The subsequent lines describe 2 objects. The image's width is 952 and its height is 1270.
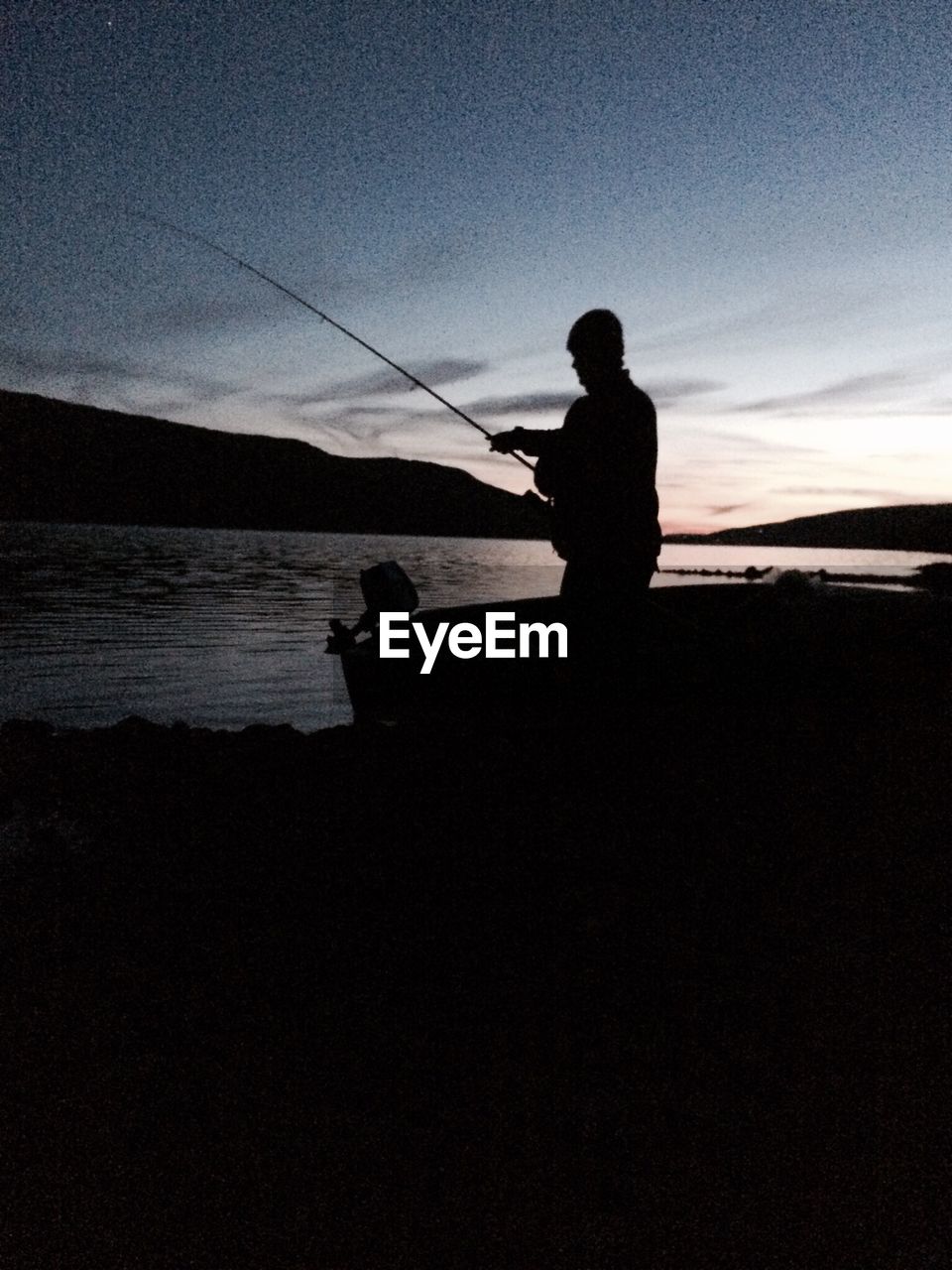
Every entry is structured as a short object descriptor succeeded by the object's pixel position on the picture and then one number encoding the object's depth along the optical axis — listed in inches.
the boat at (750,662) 247.6
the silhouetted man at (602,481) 200.1
